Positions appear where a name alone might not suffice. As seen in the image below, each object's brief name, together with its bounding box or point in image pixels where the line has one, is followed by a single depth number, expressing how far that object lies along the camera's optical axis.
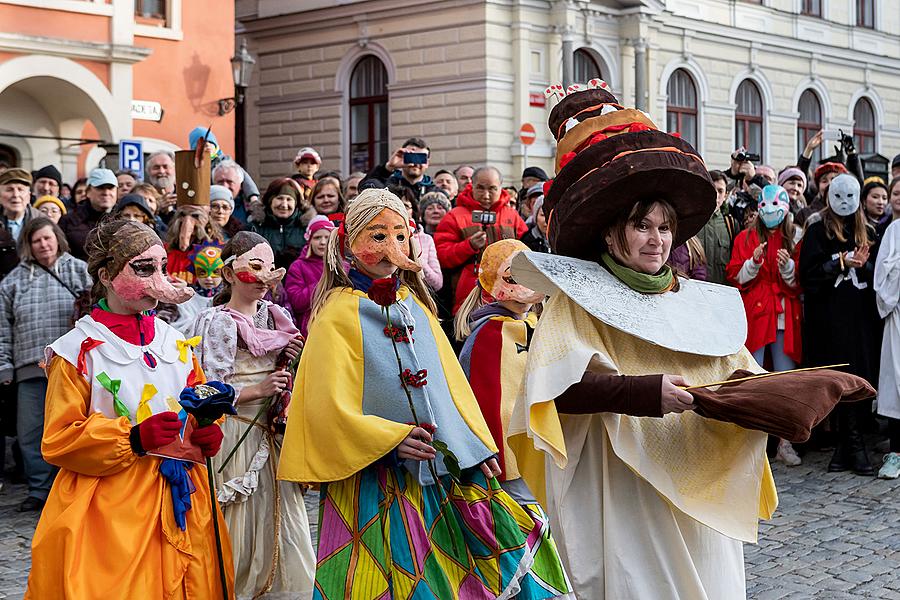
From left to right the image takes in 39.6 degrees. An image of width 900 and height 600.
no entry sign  18.20
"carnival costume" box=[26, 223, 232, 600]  4.23
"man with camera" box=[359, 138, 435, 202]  10.55
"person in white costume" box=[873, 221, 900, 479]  8.83
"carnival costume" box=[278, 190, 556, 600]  4.15
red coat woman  9.43
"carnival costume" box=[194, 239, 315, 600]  5.57
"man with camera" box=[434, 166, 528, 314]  8.98
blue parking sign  13.66
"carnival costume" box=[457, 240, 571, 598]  5.45
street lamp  20.83
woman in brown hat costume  3.91
